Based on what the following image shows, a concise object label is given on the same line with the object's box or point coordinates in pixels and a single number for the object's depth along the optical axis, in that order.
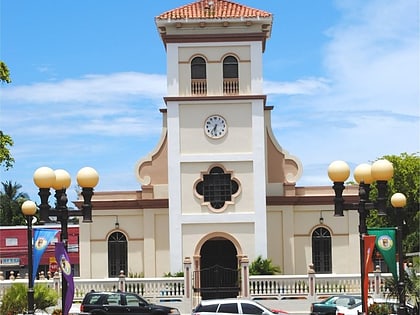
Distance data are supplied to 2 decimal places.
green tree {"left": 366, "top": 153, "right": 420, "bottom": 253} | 65.91
